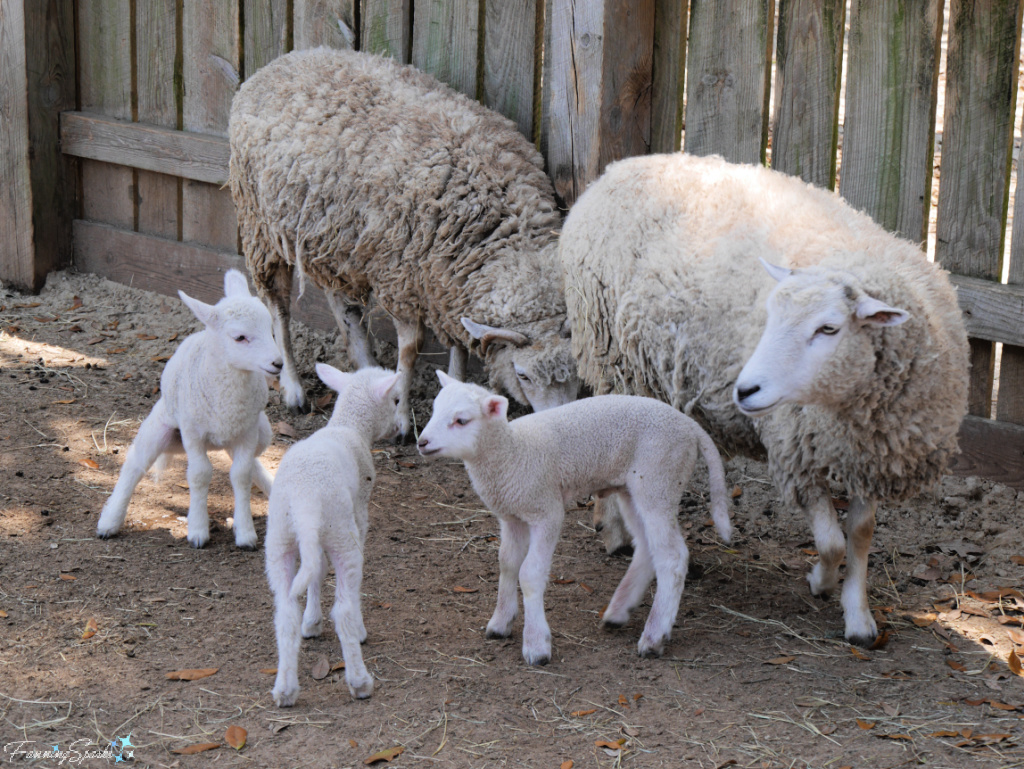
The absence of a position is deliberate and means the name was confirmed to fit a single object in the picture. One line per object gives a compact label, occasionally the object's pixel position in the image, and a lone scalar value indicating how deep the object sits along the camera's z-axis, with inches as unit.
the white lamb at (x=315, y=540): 125.6
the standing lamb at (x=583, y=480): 139.0
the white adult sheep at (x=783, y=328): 133.2
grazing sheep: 206.4
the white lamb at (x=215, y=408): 160.1
